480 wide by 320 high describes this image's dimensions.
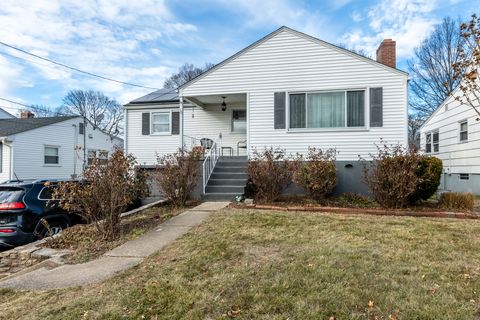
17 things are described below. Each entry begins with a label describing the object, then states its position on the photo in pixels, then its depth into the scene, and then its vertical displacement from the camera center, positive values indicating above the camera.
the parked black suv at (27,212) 6.39 -1.08
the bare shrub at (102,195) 6.10 -0.65
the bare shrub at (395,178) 7.82 -0.39
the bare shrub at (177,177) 9.05 -0.45
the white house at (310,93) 10.70 +2.44
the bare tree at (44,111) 42.12 +7.04
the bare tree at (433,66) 25.73 +8.21
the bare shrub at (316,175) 9.12 -0.38
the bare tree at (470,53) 6.29 +2.28
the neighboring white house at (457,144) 12.27 +0.79
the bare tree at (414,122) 30.77 +3.98
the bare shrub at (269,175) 9.22 -0.39
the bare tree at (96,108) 49.84 +8.27
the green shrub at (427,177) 8.31 -0.39
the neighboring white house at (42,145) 19.09 +1.04
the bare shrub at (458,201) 7.95 -0.98
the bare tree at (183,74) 41.41 +11.29
